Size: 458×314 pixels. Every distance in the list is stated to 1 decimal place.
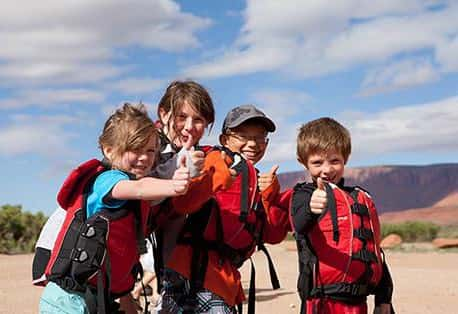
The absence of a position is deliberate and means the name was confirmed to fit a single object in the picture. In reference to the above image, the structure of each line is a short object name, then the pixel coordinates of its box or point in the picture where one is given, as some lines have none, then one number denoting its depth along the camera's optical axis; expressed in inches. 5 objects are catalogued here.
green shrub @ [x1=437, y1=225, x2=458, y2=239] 1536.7
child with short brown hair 158.7
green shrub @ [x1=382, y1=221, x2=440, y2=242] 1445.6
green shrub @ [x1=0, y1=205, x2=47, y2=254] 964.6
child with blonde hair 137.9
